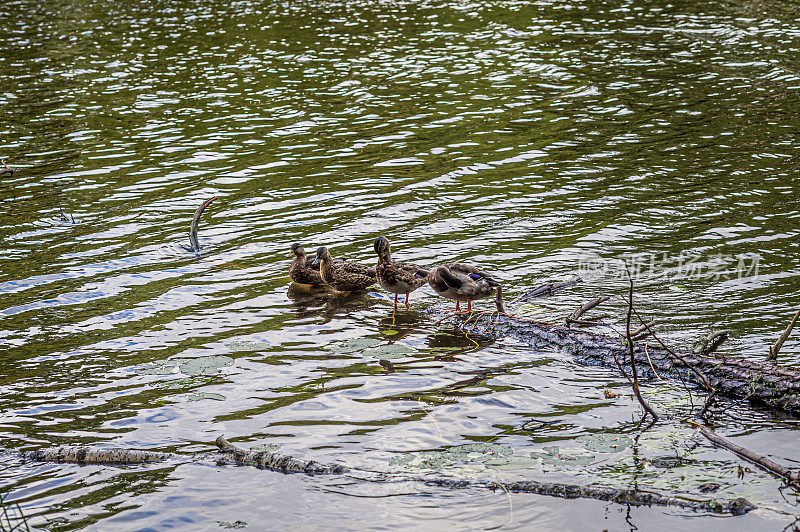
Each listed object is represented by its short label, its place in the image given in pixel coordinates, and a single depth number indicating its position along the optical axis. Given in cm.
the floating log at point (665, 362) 1700
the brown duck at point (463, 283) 2269
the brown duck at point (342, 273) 2639
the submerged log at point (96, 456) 1656
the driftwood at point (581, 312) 2077
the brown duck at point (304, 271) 2725
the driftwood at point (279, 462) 1611
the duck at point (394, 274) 2444
